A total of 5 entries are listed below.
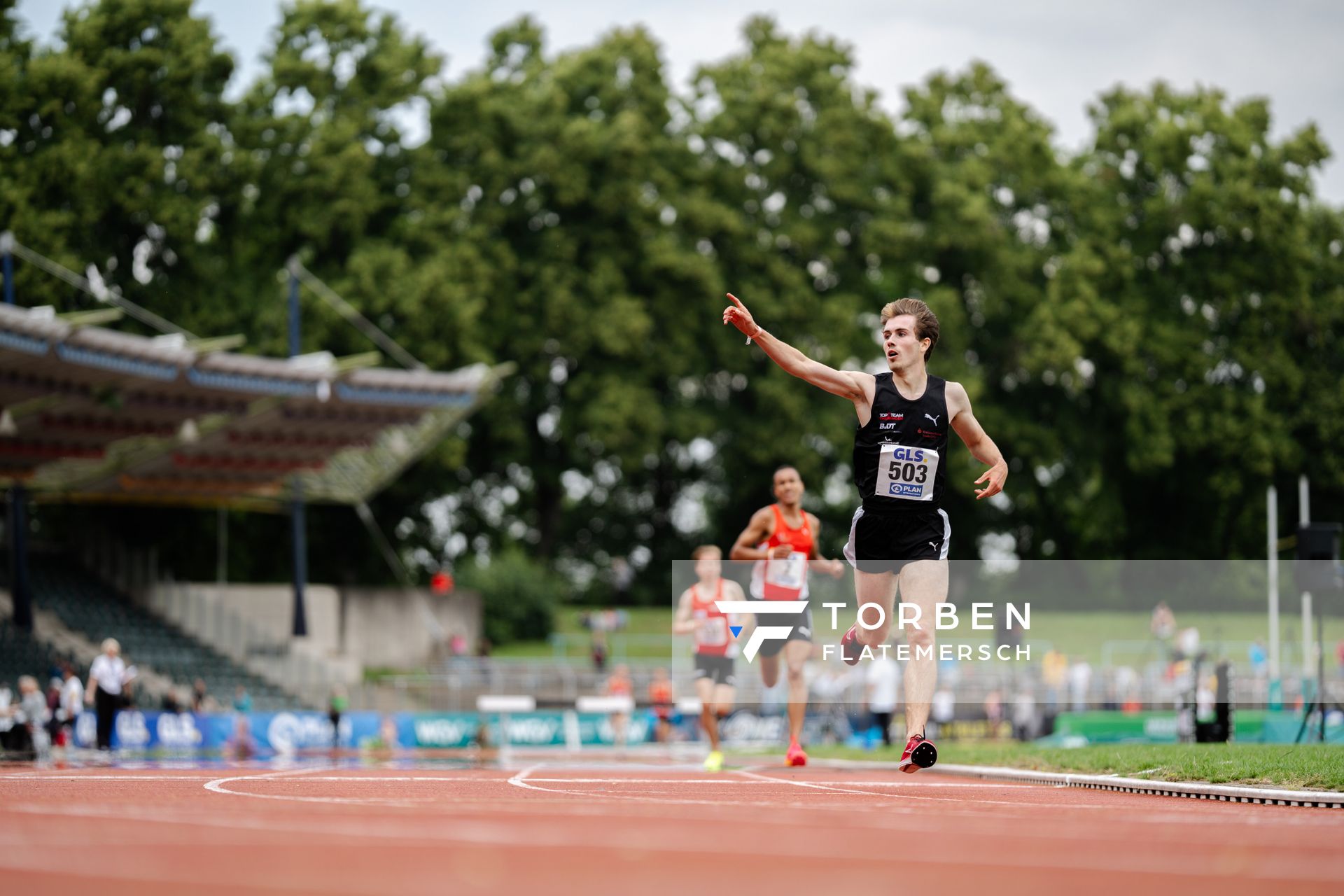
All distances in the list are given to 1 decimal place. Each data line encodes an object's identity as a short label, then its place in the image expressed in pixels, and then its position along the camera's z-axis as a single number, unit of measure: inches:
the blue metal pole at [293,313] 1622.8
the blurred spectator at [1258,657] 1417.3
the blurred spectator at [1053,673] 1336.1
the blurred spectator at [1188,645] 1412.4
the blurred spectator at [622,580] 2097.7
